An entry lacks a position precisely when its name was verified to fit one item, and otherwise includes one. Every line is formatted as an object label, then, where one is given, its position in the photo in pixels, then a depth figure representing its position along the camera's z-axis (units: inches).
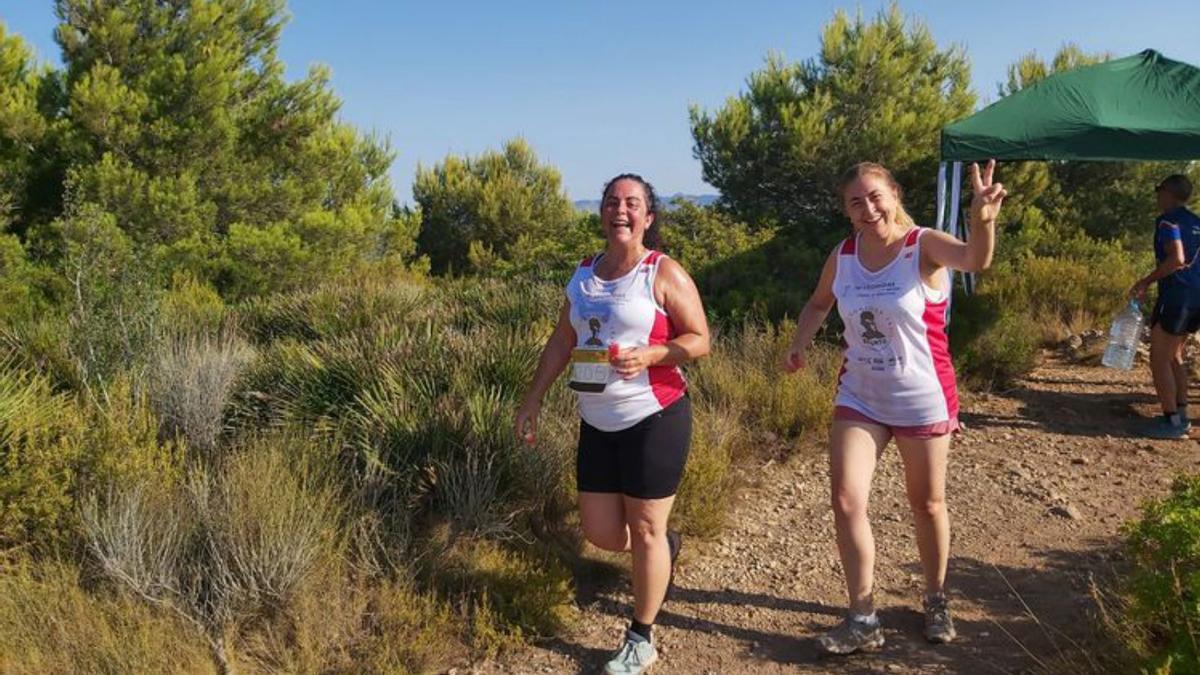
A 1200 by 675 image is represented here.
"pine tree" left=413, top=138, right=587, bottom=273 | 849.5
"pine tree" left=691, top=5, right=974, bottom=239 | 546.3
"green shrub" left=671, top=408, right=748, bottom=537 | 164.6
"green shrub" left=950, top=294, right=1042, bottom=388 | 278.8
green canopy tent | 263.1
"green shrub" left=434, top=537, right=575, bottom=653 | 132.0
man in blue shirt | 219.5
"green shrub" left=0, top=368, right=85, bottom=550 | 140.7
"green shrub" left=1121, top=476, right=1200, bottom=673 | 89.8
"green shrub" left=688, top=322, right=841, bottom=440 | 223.0
